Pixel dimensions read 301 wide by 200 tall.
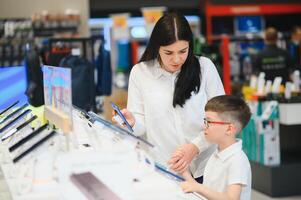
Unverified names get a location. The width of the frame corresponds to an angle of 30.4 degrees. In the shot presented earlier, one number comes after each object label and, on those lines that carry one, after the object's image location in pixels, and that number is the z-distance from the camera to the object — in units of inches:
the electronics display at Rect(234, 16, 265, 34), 569.6
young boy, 100.7
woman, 114.6
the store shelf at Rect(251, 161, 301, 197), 232.4
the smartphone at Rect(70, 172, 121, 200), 68.8
